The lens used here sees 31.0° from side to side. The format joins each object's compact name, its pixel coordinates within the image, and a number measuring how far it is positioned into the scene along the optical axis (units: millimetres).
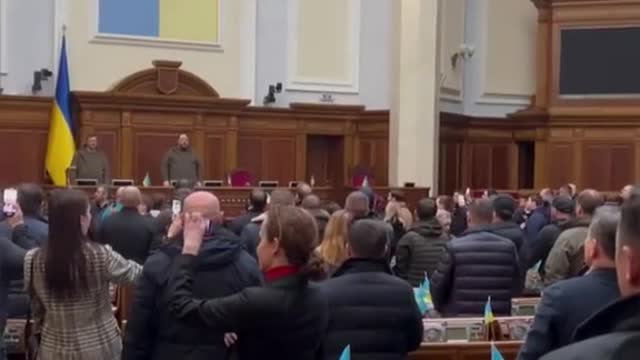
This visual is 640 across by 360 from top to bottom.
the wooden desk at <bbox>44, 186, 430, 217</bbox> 15094
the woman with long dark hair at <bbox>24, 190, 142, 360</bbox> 4789
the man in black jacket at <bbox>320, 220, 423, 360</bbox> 4648
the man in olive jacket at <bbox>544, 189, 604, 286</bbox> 7020
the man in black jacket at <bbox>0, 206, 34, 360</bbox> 5395
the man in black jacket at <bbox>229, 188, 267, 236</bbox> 9109
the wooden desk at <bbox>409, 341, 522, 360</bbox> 5660
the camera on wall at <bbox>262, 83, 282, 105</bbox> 20266
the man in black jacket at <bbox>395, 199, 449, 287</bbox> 8000
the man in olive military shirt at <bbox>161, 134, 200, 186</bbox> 17562
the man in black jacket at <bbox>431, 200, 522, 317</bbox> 6863
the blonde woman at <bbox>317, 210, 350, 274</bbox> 6055
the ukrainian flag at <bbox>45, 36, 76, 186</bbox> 17625
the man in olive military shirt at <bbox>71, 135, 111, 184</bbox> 16828
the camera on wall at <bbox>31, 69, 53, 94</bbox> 17953
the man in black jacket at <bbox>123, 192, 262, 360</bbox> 4273
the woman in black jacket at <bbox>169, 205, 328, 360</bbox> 4051
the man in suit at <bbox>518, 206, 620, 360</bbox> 4074
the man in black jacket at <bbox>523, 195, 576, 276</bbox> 8398
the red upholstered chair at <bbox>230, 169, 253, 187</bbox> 18516
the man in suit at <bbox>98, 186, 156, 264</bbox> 8266
